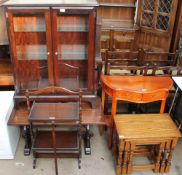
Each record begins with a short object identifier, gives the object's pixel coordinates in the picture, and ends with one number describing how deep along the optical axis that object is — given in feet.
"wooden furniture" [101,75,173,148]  7.81
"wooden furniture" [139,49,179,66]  10.32
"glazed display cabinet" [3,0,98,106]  6.85
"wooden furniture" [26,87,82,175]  6.75
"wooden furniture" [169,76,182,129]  8.81
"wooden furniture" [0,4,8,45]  8.74
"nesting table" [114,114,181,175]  7.00
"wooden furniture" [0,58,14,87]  9.65
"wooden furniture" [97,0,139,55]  12.80
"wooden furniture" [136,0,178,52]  11.68
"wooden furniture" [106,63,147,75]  8.89
